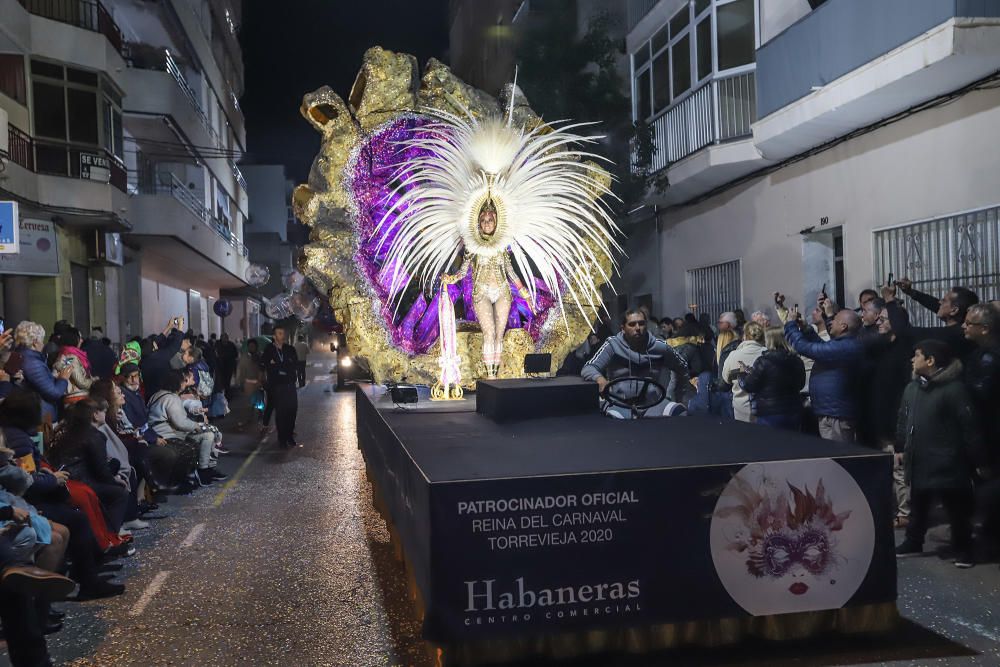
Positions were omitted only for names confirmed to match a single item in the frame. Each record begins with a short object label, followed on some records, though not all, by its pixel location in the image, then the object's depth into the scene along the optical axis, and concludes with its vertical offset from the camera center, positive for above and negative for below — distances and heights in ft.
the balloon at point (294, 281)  42.32 +2.58
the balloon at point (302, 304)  43.52 +1.37
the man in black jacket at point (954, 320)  22.72 -0.21
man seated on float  22.45 -1.13
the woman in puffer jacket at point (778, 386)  24.17 -1.97
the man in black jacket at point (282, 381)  41.04 -2.45
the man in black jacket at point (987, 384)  19.88 -1.72
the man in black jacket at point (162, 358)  35.81 -1.01
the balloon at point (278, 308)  49.48 +1.47
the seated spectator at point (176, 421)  30.45 -3.14
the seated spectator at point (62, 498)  17.24 -3.67
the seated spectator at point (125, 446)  23.39 -3.29
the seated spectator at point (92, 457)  20.71 -2.97
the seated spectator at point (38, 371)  25.41 -1.03
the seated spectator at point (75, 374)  26.91 -1.19
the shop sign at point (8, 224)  34.30 +4.68
